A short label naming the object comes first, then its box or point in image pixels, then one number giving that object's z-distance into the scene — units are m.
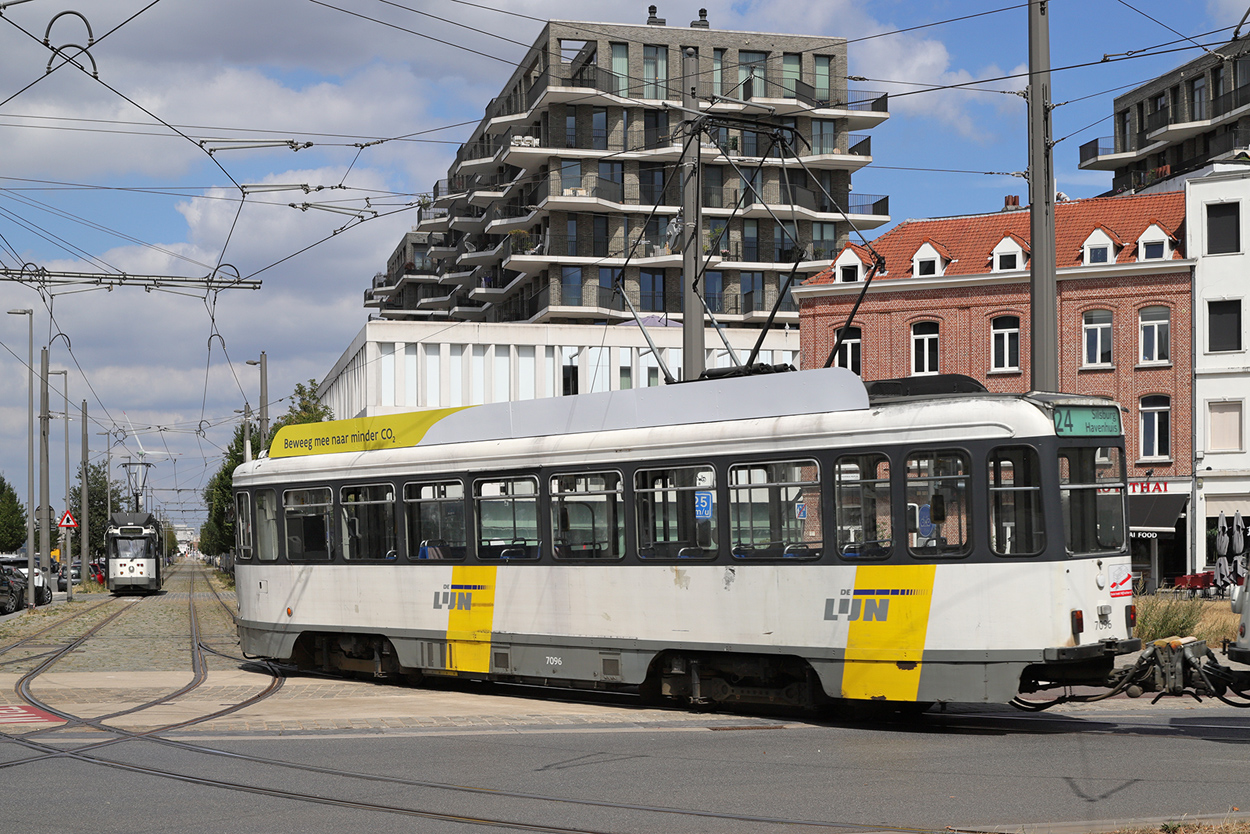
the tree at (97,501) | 86.81
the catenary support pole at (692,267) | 17.44
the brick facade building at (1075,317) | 39.62
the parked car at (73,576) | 54.84
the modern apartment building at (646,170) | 63.47
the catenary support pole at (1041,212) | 14.31
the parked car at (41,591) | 42.12
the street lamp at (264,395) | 43.91
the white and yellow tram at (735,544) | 11.30
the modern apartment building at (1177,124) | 61.88
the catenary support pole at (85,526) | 57.48
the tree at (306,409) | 49.56
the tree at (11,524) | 92.31
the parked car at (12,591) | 38.16
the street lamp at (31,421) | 41.84
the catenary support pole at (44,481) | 41.28
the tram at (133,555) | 54.06
